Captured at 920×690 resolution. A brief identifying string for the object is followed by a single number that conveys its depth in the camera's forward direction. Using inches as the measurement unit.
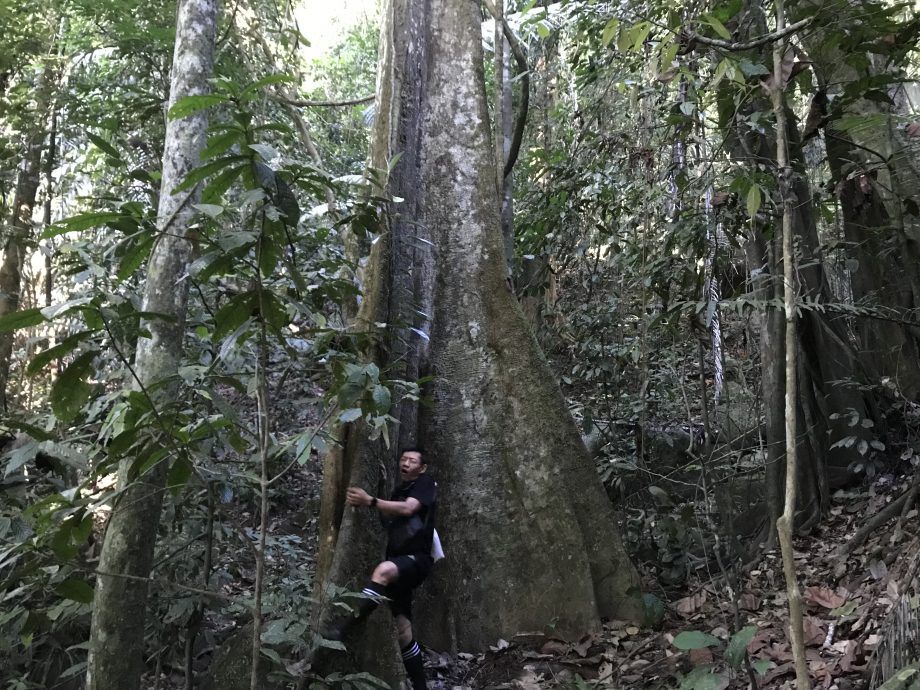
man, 157.4
